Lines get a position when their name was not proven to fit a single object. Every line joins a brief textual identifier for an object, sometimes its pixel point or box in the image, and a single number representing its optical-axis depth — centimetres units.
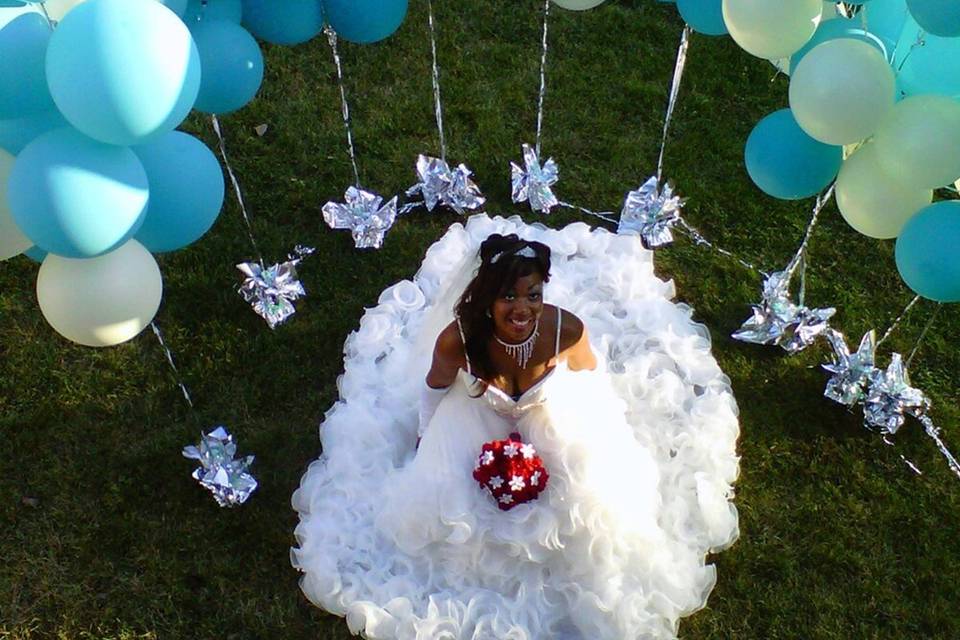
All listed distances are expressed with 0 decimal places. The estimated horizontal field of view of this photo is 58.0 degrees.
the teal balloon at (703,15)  362
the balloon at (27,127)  282
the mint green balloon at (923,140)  288
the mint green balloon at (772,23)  298
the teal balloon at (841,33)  316
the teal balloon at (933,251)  307
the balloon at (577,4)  378
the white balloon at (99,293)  294
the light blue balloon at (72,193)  262
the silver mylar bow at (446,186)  502
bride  314
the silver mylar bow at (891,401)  416
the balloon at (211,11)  341
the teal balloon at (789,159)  346
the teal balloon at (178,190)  301
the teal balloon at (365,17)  373
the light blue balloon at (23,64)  260
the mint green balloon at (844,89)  294
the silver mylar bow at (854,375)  421
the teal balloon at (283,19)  364
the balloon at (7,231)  288
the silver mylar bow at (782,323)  446
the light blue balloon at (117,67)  248
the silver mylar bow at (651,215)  488
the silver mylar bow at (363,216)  486
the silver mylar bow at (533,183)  504
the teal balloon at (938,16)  262
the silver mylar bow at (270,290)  452
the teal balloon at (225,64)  342
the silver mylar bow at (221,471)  388
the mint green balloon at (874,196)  321
